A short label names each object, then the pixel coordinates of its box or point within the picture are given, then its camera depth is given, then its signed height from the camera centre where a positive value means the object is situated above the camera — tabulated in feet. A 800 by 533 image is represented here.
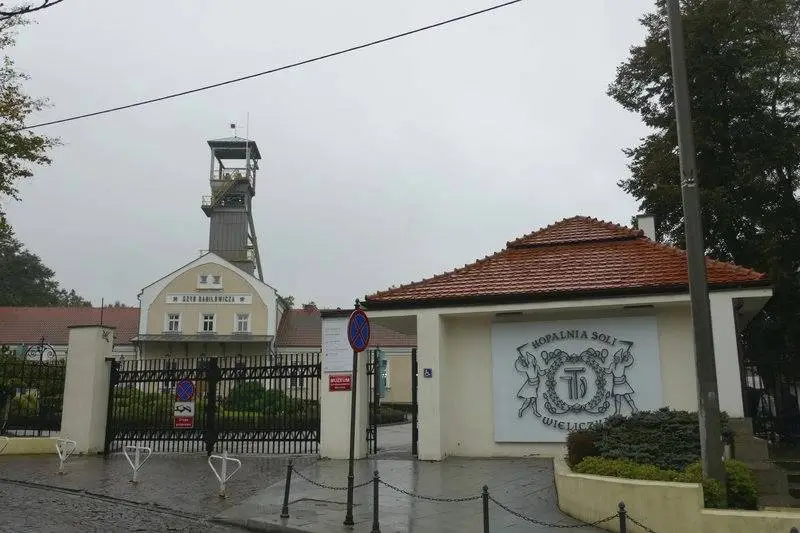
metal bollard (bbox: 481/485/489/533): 24.85 -4.23
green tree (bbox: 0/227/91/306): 242.17 +43.03
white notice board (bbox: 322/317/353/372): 50.99 +3.39
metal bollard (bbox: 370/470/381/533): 27.35 -5.03
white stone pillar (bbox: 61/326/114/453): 55.52 +0.44
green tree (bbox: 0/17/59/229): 65.82 +24.91
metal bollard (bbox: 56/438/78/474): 44.65 -3.96
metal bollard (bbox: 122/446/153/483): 41.05 -4.36
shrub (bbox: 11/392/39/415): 65.02 -0.92
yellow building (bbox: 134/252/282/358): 154.10 +19.00
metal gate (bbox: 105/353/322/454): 53.47 -1.20
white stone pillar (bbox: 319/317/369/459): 50.06 -0.97
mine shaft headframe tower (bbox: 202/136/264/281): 177.99 +48.68
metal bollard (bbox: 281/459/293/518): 30.96 -5.20
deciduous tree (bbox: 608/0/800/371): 71.20 +26.56
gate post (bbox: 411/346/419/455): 50.78 -1.37
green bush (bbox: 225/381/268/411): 56.80 -0.22
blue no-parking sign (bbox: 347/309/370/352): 31.48 +2.92
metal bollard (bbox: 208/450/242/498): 36.40 -4.45
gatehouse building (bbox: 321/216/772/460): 45.01 +3.45
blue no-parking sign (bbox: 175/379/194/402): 53.16 +0.38
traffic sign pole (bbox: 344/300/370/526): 31.45 +2.92
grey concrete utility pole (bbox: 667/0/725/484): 27.50 +4.81
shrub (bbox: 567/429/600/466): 34.12 -2.73
